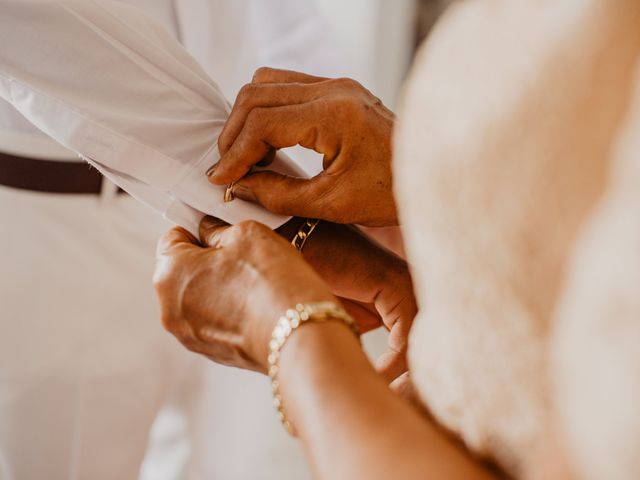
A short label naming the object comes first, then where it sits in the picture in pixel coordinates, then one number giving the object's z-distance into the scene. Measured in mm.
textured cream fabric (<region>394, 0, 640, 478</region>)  363
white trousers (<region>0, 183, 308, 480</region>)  908
